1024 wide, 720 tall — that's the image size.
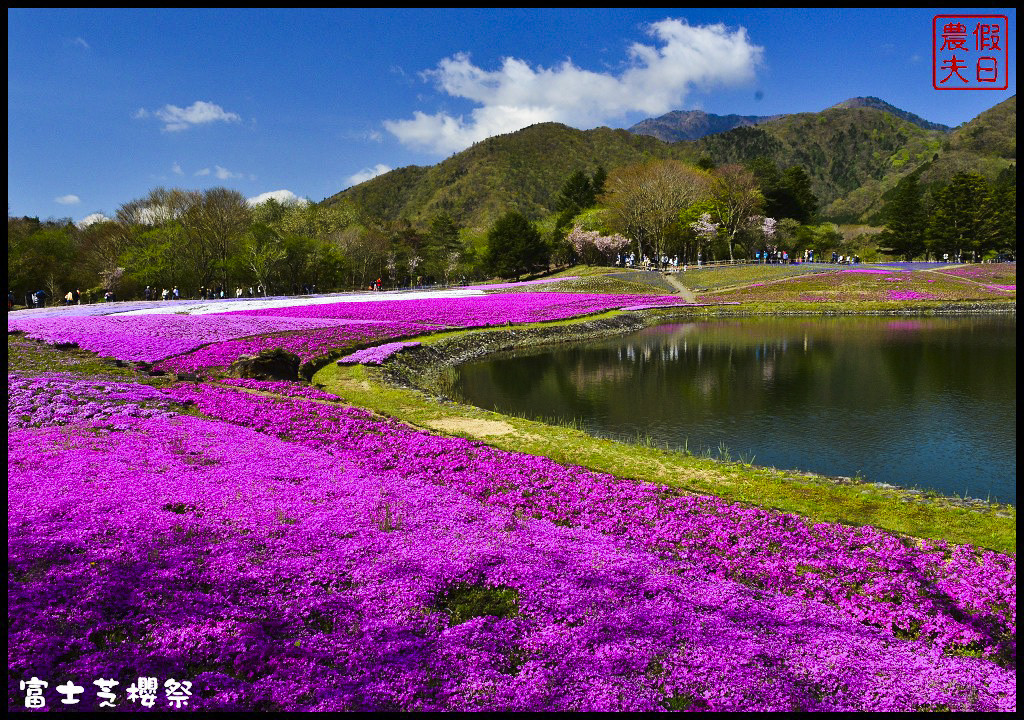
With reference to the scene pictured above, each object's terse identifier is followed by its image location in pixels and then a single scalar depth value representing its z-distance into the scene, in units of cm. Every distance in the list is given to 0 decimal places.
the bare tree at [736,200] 8700
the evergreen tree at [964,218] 8106
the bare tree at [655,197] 8194
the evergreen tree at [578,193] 11550
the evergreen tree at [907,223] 8919
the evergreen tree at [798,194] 10969
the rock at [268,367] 2228
